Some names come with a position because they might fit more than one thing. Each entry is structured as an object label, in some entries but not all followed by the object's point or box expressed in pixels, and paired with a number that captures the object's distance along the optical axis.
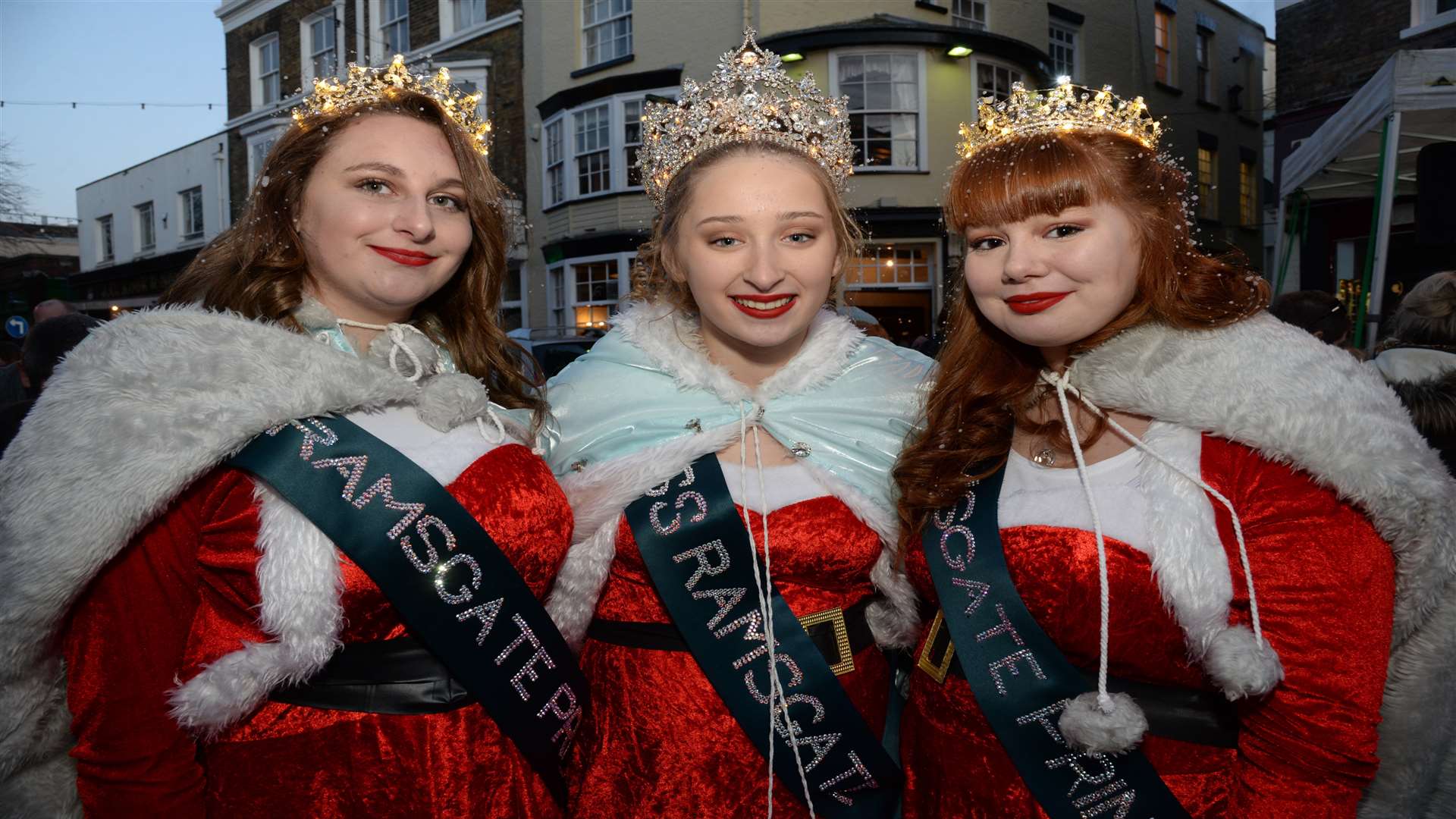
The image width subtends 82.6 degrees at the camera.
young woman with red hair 1.39
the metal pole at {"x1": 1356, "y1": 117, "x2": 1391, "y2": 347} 4.93
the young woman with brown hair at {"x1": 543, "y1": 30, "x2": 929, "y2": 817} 1.91
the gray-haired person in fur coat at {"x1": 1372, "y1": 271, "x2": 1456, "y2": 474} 2.51
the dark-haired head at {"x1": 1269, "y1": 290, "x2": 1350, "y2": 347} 4.23
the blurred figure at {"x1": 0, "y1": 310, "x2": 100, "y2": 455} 3.53
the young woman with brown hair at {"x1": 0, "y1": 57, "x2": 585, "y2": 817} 1.41
